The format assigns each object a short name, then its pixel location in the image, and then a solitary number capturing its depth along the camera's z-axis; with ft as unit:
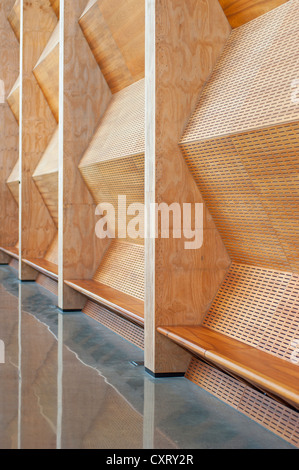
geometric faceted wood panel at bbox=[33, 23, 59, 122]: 31.14
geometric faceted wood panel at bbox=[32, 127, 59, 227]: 31.04
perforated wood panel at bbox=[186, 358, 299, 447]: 10.82
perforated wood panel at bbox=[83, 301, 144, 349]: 19.04
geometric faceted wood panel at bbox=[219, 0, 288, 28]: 14.26
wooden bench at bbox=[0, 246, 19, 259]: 40.40
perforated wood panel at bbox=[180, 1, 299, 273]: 11.90
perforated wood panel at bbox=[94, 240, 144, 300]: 21.21
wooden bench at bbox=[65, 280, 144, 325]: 17.49
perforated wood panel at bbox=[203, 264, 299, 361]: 12.71
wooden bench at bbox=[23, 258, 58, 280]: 28.48
